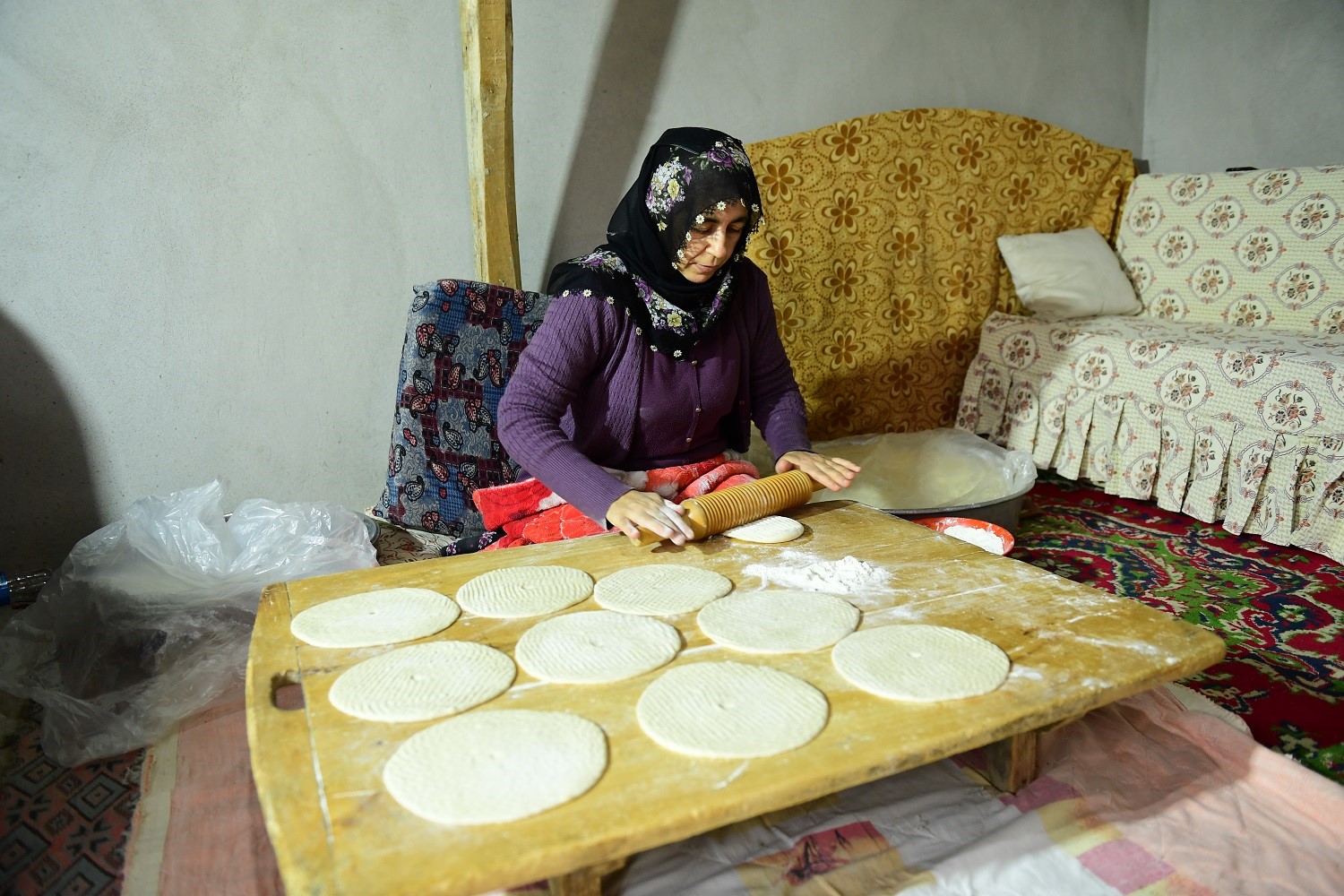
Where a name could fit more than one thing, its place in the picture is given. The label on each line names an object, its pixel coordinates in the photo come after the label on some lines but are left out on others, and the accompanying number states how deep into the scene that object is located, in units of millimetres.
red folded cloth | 1755
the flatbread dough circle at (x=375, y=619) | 1120
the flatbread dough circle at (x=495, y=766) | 798
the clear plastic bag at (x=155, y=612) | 1543
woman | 1607
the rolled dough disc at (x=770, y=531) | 1450
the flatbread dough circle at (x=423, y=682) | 958
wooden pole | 2104
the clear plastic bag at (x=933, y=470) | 2496
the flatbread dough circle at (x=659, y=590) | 1208
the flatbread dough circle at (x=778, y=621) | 1104
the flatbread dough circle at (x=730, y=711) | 888
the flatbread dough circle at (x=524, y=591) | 1206
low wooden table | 748
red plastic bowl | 2057
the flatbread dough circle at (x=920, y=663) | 990
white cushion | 3145
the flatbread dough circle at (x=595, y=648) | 1038
